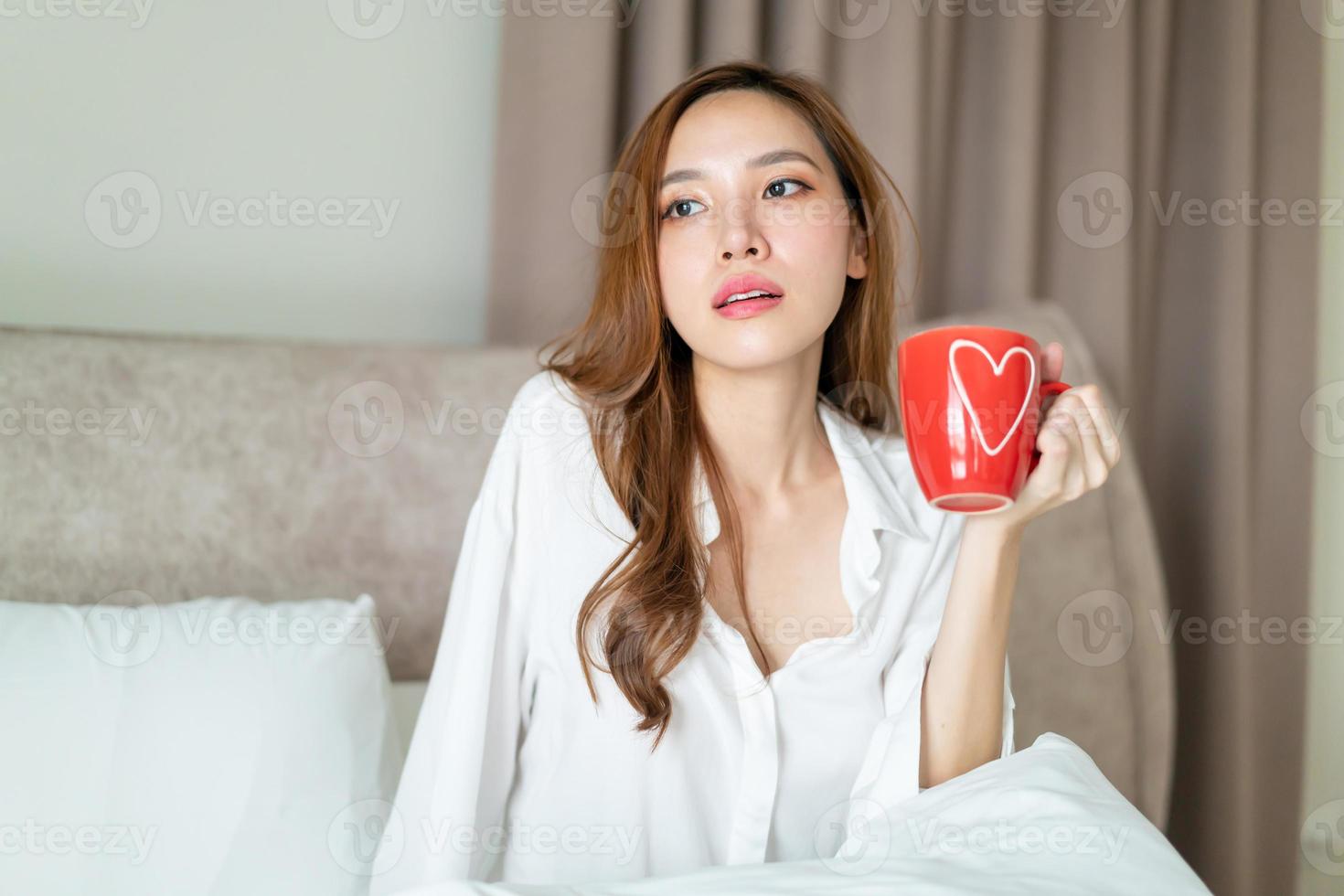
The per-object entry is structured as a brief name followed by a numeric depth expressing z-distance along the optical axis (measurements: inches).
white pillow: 38.1
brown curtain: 70.8
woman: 42.9
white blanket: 29.2
